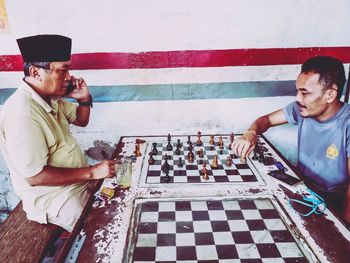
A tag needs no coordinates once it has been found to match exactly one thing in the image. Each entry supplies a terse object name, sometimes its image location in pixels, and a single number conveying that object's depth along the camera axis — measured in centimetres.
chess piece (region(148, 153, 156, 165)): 239
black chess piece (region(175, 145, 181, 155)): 261
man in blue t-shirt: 230
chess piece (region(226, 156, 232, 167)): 236
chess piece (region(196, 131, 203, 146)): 282
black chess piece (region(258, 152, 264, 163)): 239
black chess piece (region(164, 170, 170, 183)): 210
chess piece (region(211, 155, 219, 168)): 233
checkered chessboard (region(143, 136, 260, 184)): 213
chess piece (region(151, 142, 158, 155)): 258
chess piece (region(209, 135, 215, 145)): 282
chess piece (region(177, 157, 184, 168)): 234
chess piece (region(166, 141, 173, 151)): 269
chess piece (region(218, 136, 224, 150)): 273
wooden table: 142
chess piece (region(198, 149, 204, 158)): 254
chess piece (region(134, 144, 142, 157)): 254
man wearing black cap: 193
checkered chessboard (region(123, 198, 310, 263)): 140
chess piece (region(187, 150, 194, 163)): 244
